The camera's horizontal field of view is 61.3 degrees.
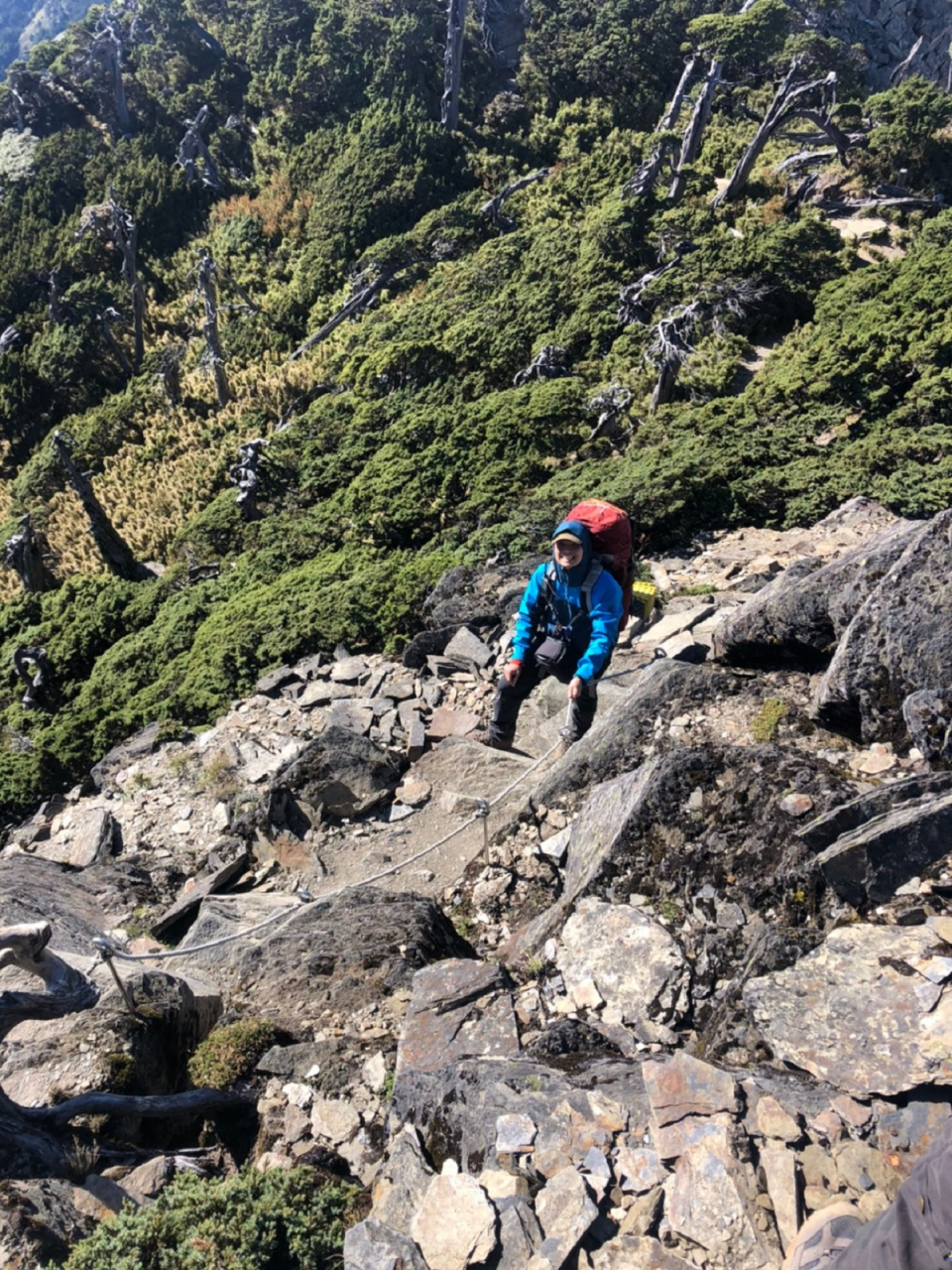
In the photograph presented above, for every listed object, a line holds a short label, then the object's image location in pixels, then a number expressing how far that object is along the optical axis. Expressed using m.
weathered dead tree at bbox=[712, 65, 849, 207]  21.86
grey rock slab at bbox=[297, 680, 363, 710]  9.18
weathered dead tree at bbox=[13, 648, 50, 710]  12.61
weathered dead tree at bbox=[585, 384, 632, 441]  14.95
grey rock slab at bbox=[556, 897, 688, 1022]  4.03
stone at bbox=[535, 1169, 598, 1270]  2.85
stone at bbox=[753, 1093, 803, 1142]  2.95
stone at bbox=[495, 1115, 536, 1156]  3.22
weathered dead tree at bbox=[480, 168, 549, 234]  25.25
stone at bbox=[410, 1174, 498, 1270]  2.96
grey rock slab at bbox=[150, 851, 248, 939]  6.84
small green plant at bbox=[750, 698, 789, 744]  5.54
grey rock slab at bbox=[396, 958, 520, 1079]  4.05
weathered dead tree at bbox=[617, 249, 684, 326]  18.45
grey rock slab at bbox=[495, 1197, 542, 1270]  2.88
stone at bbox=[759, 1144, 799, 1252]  2.72
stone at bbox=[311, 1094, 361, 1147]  3.97
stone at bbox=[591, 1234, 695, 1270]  2.75
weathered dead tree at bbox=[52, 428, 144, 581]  16.98
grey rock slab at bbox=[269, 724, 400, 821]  7.47
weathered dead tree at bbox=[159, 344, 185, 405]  23.08
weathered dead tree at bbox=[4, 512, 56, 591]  16.78
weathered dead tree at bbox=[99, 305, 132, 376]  24.50
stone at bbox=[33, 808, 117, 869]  8.09
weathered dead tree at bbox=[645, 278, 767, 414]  15.55
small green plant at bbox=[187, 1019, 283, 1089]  4.43
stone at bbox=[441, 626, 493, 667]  8.80
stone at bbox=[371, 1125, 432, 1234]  3.27
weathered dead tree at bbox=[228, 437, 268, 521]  16.25
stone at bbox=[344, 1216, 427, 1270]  3.01
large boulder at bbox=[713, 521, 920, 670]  5.88
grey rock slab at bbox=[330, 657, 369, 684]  9.48
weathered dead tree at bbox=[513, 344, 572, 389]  17.47
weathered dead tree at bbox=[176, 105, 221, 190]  29.94
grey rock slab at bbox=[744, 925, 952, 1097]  3.05
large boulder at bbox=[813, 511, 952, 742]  4.84
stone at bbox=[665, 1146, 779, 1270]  2.71
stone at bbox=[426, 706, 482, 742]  8.20
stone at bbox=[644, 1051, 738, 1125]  3.10
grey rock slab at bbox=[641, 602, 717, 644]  8.00
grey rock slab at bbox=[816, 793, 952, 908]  3.70
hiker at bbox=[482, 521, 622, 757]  5.61
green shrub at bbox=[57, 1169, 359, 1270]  3.11
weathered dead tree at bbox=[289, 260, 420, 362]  23.84
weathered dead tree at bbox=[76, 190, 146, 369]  23.98
